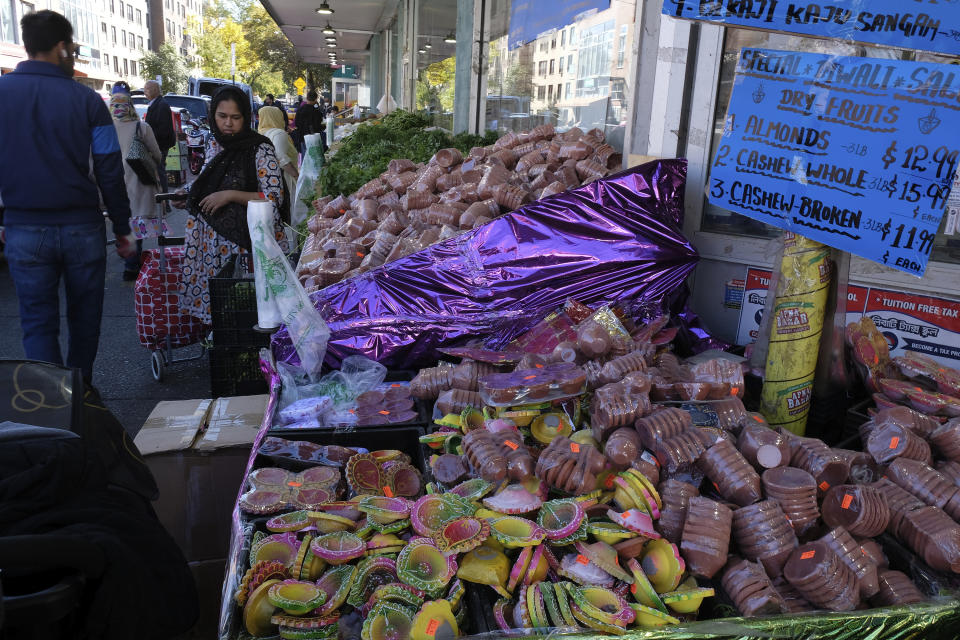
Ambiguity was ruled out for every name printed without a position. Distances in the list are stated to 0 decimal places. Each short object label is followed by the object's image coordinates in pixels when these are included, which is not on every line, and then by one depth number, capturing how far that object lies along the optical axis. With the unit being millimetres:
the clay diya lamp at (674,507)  1948
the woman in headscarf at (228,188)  4578
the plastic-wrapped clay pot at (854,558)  1822
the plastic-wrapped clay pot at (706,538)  1818
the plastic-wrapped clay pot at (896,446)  2236
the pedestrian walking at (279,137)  8672
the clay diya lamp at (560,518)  1852
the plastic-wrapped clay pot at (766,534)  1865
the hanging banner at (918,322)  3176
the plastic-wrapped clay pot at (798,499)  1988
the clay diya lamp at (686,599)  1731
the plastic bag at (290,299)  2973
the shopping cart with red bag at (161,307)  4992
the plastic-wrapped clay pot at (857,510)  1949
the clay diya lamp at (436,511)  1900
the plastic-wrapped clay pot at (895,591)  1820
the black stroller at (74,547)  1359
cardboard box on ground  2736
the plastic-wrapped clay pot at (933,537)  1865
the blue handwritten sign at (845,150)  2270
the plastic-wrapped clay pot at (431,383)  2824
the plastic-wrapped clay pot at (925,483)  2068
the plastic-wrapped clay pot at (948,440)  2312
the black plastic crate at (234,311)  3801
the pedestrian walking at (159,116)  12344
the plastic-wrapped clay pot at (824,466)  2137
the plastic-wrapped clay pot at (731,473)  1999
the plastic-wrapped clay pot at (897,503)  2025
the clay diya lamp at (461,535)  1799
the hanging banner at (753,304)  3691
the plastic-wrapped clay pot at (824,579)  1755
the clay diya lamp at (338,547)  1842
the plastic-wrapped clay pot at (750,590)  1713
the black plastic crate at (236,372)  3857
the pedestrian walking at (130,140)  7180
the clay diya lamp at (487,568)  1772
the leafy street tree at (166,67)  51650
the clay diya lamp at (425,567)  1708
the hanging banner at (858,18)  2188
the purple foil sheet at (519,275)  3340
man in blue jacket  3740
